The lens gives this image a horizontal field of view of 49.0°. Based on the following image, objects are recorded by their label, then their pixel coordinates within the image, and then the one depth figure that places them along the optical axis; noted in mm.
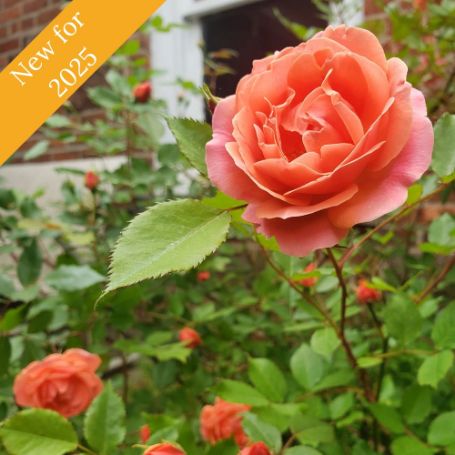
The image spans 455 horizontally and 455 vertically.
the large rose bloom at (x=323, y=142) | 257
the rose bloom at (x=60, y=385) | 508
